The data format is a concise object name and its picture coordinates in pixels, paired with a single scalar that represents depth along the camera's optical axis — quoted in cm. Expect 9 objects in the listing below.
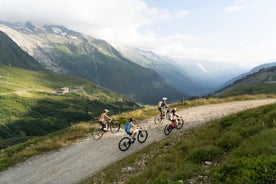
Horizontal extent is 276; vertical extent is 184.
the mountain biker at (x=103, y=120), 2002
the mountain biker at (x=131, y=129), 1721
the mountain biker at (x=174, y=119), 1873
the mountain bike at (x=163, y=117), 2220
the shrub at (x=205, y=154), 980
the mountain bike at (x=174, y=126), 1843
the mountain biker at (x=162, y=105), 2279
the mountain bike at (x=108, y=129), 1941
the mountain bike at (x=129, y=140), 1635
